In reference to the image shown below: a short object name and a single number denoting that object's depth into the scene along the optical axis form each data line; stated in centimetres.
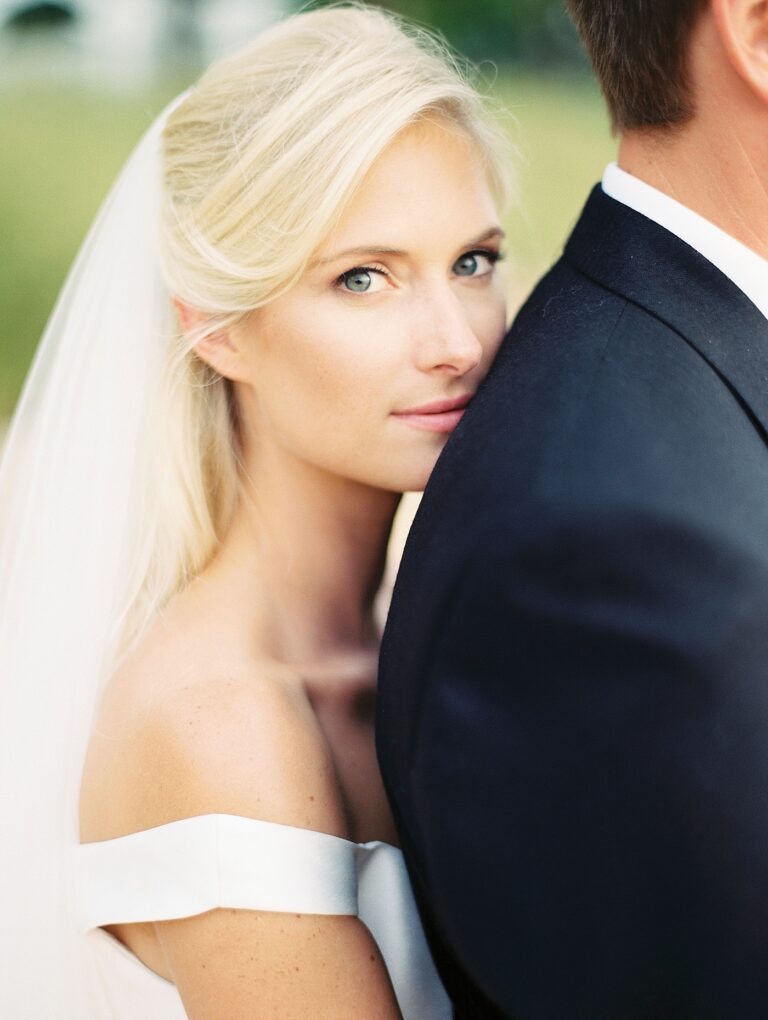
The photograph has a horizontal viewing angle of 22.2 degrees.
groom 77
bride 91
